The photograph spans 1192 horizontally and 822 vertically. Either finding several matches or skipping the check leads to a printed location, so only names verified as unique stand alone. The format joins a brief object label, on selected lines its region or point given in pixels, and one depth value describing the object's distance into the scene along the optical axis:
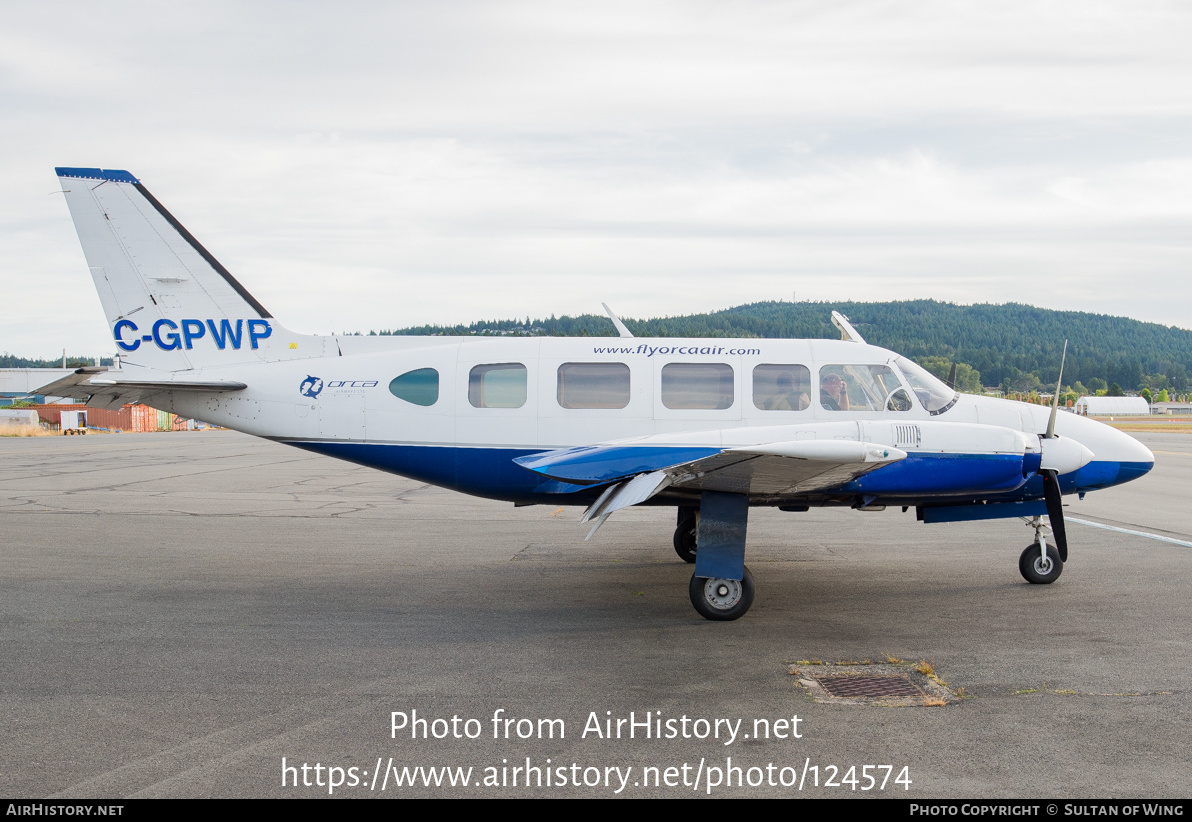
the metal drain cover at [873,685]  5.92
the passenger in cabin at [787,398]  9.50
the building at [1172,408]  127.69
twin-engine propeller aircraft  8.65
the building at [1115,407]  105.56
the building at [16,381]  108.12
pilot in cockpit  9.51
